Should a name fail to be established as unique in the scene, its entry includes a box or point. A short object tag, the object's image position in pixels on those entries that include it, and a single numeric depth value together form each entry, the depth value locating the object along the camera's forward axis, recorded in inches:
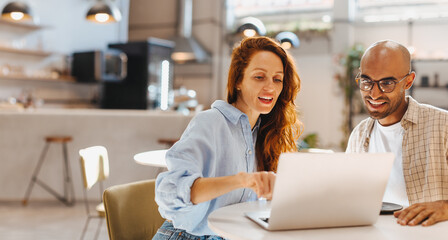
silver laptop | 43.9
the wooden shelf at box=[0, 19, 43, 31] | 306.5
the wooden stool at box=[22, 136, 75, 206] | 210.5
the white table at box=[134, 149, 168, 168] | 116.6
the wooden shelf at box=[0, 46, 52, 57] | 295.9
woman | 53.6
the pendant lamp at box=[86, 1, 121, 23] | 231.1
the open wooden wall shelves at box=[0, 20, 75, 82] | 301.1
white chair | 111.5
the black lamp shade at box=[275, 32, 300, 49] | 267.3
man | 70.1
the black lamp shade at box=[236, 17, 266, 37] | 239.3
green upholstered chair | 74.1
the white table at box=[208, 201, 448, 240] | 47.6
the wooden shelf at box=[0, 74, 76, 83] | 293.3
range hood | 386.6
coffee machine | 350.6
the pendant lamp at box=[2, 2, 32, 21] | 229.1
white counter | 211.2
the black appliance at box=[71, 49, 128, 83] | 327.9
